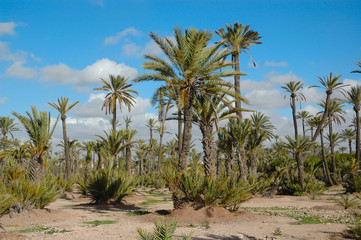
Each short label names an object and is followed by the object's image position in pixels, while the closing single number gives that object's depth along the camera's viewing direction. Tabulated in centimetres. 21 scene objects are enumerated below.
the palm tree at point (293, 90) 3822
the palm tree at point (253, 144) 2753
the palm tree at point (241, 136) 2475
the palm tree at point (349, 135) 5544
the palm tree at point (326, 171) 3373
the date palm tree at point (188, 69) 1414
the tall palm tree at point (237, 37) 2895
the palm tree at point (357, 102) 3356
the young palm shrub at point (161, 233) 447
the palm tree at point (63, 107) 3025
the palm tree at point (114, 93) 3378
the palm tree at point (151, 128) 5503
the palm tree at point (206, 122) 1593
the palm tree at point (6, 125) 4878
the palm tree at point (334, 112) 3721
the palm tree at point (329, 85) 3038
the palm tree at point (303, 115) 5972
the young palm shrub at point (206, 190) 1215
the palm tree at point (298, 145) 2627
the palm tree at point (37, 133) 2003
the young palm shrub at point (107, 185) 1698
